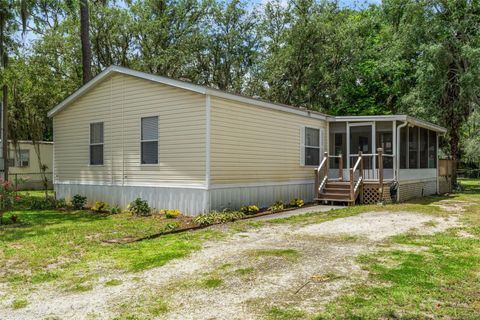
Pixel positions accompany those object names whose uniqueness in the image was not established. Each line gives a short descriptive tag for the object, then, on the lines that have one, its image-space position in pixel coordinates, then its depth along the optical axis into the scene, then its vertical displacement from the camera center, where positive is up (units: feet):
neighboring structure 75.41 -0.38
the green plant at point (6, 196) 35.19 -3.15
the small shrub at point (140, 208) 38.22 -4.47
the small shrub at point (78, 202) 44.09 -4.51
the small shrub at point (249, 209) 37.87 -4.58
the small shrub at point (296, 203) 44.27 -4.64
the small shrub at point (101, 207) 42.01 -4.81
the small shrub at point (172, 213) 35.73 -4.66
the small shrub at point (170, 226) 29.96 -4.93
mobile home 36.24 +1.29
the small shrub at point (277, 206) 40.17 -4.64
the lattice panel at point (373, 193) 45.59 -3.75
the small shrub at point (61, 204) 45.57 -4.90
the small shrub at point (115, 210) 40.50 -4.93
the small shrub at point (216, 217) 32.40 -4.65
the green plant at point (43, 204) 45.74 -4.98
